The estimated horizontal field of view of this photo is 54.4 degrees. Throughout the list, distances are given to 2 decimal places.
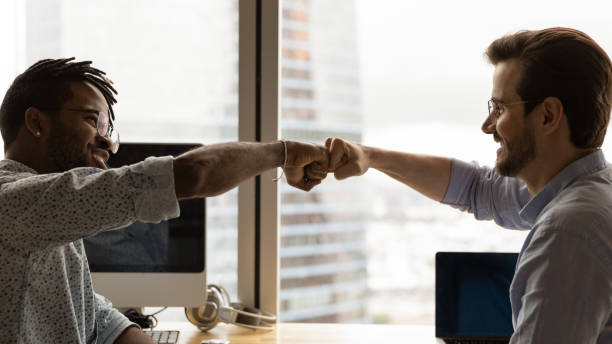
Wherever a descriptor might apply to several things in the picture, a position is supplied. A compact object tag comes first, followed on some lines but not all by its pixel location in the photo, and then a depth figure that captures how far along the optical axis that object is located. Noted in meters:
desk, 2.18
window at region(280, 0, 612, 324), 2.54
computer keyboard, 1.97
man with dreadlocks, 1.16
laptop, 2.01
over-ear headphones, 2.28
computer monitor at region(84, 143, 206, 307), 2.10
